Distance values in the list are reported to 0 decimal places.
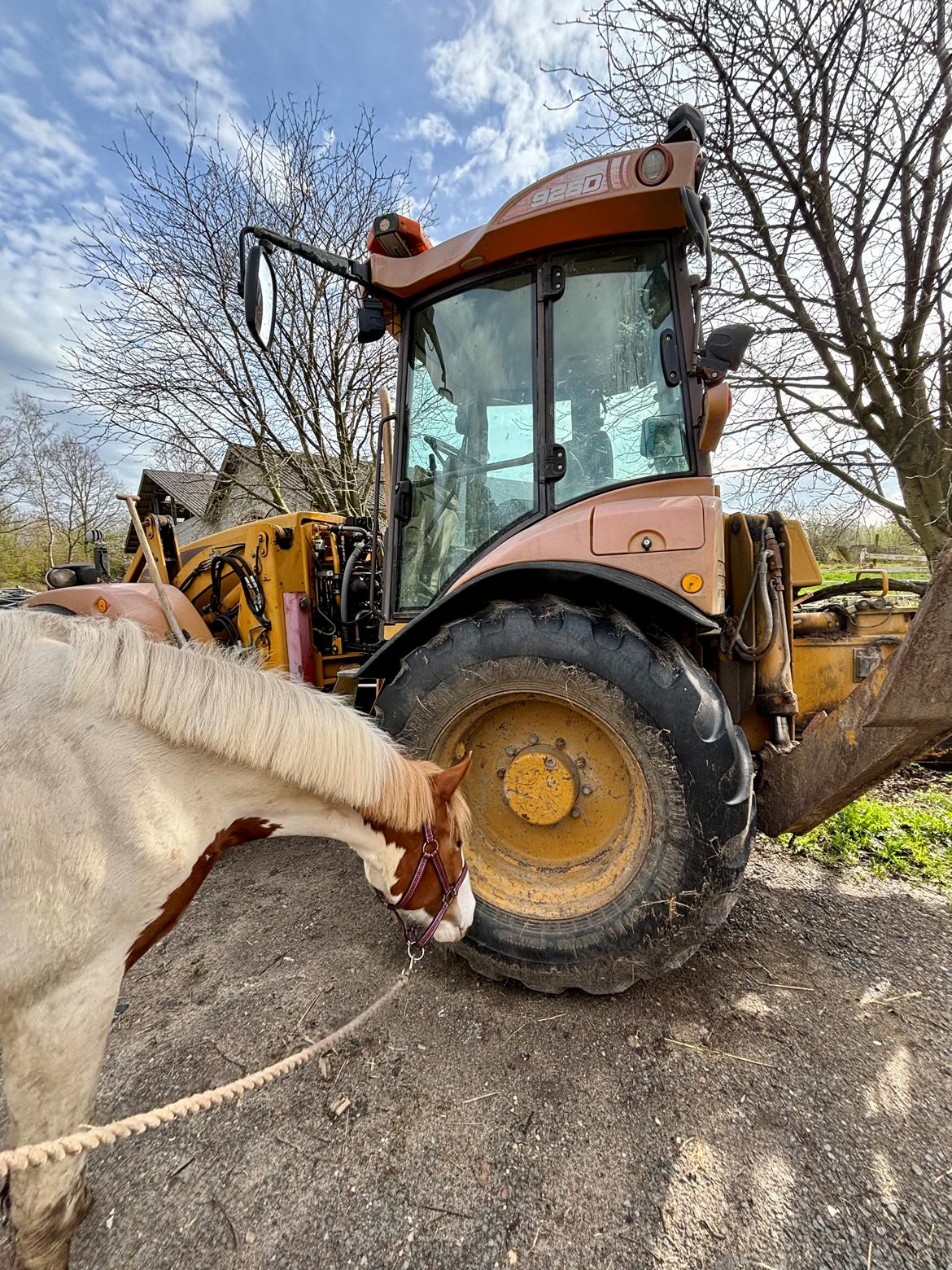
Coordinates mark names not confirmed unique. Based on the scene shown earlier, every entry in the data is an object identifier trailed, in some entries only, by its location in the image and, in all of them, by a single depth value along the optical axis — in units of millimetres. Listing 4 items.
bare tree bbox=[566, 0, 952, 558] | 4984
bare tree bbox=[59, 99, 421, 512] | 7785
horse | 1221
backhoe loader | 1754
